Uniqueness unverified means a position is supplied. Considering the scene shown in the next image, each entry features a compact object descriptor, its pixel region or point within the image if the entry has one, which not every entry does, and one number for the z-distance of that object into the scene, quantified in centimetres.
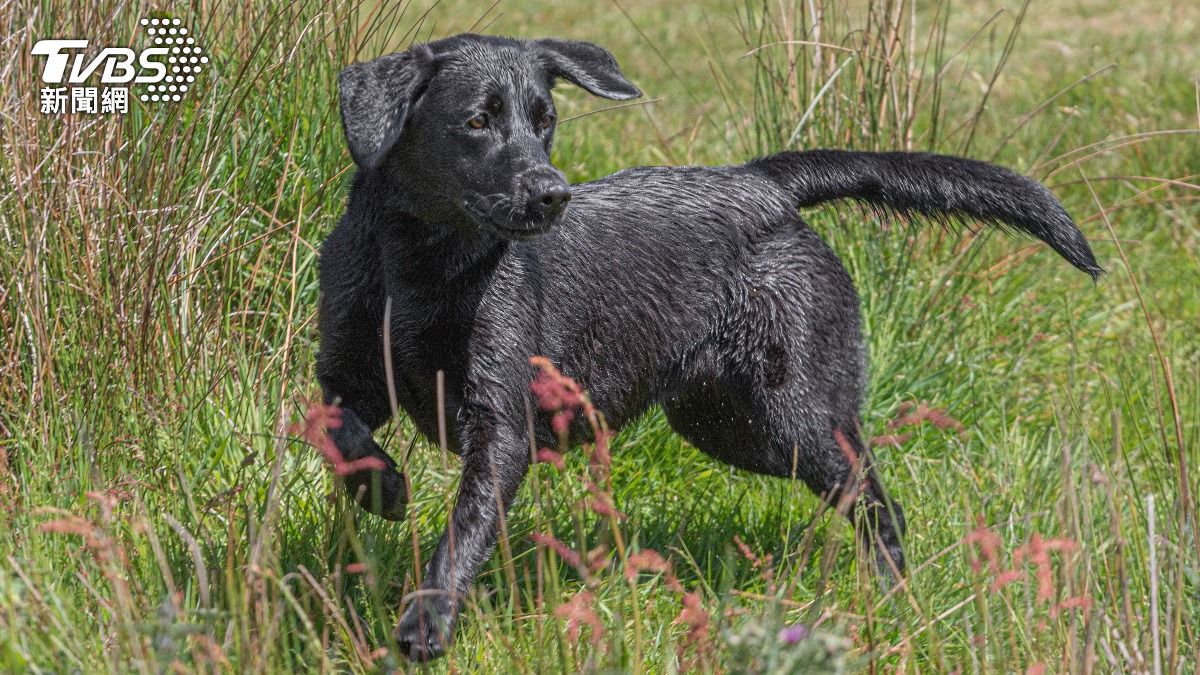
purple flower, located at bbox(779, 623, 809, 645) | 405
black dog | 634
